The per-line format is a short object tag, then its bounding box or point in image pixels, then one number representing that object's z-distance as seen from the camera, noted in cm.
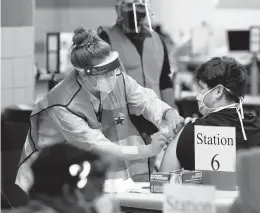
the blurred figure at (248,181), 363
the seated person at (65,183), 350
